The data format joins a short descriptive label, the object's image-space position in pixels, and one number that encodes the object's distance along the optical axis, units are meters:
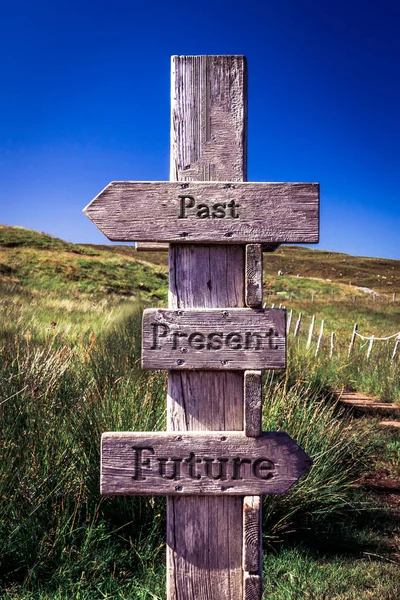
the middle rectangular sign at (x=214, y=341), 2.37
